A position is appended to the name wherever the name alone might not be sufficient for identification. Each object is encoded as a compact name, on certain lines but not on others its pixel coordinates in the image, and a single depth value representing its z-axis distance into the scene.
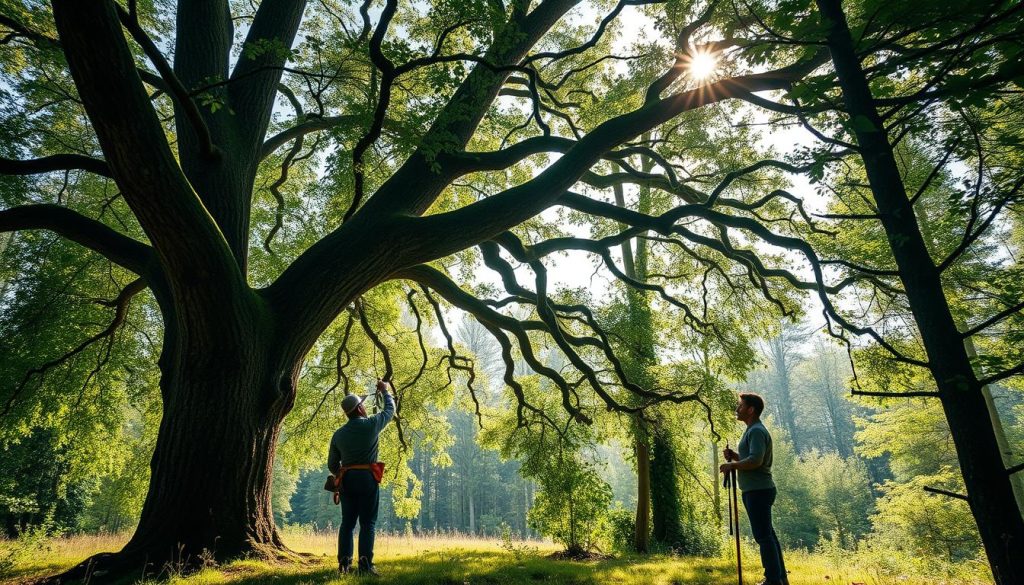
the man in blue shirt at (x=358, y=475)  4.40
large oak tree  1.94
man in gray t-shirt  3.99
